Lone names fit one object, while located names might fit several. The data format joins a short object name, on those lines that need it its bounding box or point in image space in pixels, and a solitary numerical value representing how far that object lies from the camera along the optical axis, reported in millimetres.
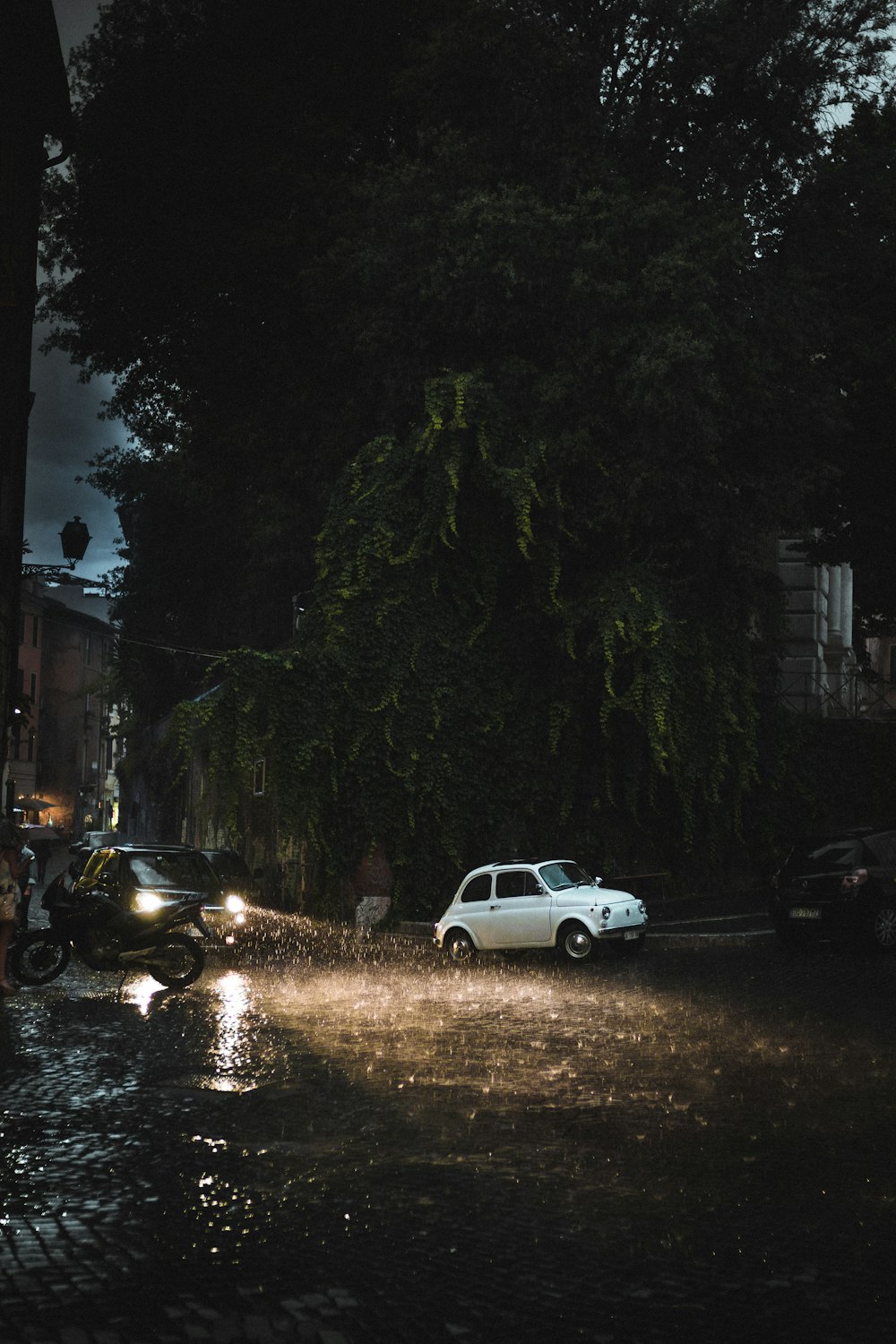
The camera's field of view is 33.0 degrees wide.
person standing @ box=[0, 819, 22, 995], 16250
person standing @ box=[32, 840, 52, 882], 46469
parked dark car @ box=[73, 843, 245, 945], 20425
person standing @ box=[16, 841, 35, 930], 25141
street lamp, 28438
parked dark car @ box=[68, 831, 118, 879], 23234
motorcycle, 17047
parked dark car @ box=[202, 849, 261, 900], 26203
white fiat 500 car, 21422
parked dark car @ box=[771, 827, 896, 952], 21328
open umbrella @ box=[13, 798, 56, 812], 48500
